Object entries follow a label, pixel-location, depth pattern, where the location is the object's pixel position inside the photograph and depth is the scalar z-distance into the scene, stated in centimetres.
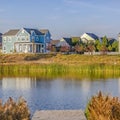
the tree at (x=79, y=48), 9269
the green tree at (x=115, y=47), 9484
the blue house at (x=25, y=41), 9562
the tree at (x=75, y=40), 10638
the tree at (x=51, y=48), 9931
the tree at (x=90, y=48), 9019
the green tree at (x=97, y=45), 9182
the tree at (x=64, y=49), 9718
